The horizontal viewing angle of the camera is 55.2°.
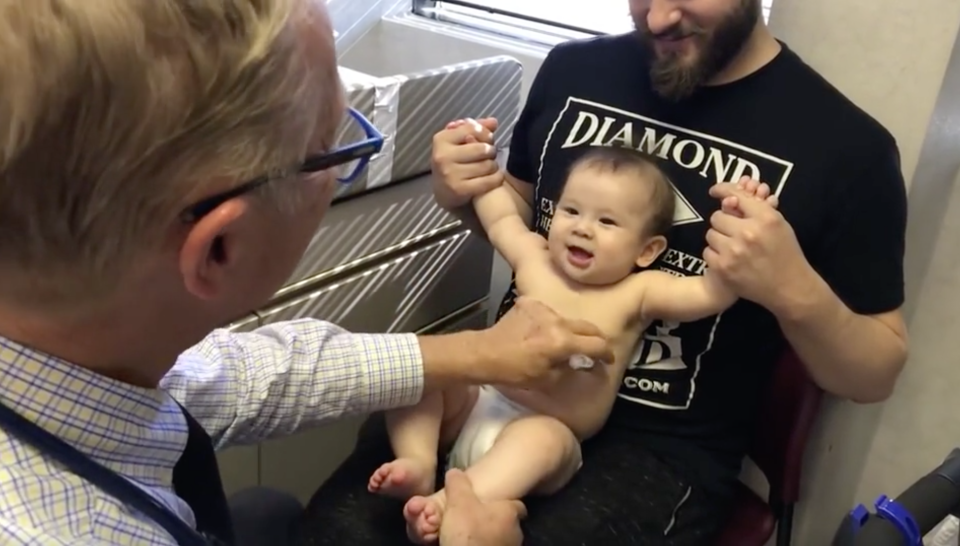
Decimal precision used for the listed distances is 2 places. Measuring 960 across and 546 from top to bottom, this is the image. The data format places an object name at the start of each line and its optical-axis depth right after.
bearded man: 1.13
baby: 1.18
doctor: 0.55
